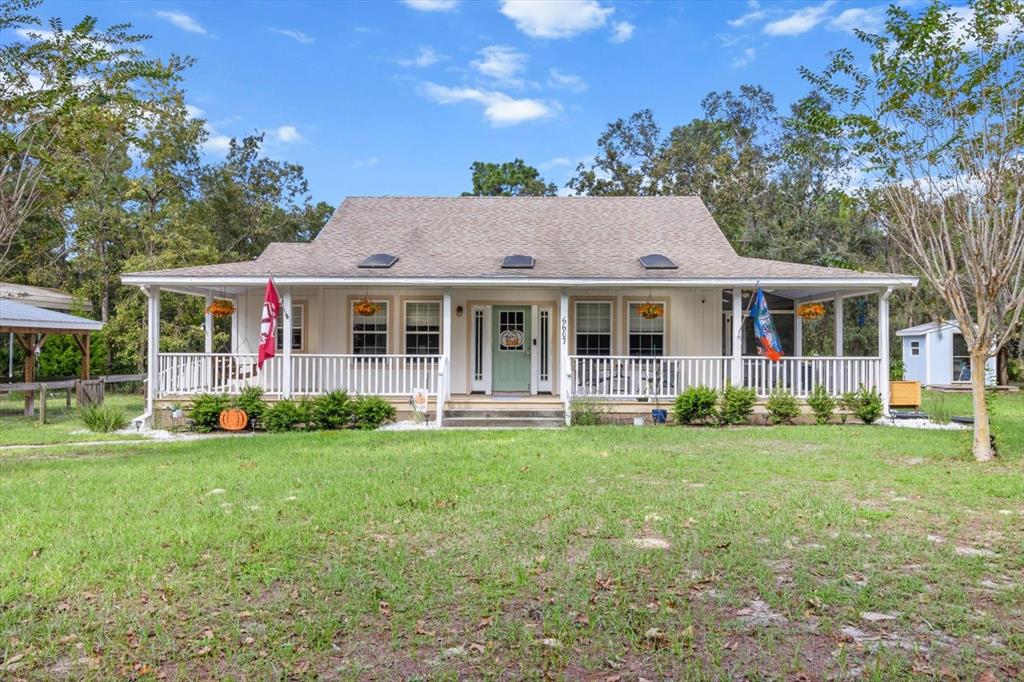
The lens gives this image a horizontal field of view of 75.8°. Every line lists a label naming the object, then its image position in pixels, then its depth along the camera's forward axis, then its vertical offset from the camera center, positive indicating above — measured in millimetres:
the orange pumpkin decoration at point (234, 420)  12016 -1088
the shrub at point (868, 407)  12320 -904
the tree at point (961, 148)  8148 +2729
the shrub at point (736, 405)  12211 -849
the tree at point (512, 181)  32000 +8758
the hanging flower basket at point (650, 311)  13703 +1013
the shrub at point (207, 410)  12062 -908
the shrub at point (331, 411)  12117 -934
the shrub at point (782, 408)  12297 -913
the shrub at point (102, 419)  12070 -1087
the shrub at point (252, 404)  12156 -806
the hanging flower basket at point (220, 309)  13680 +1074
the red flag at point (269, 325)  12055 +651
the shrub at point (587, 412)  12445 -999
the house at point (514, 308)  12766 +1120
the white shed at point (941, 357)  23469 +65
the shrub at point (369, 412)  12133 -962
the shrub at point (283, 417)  12055 -1039
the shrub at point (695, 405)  12250 -851
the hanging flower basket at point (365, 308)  13789 +1094
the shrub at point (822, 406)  12359 -881
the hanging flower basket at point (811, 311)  13424 +1002
